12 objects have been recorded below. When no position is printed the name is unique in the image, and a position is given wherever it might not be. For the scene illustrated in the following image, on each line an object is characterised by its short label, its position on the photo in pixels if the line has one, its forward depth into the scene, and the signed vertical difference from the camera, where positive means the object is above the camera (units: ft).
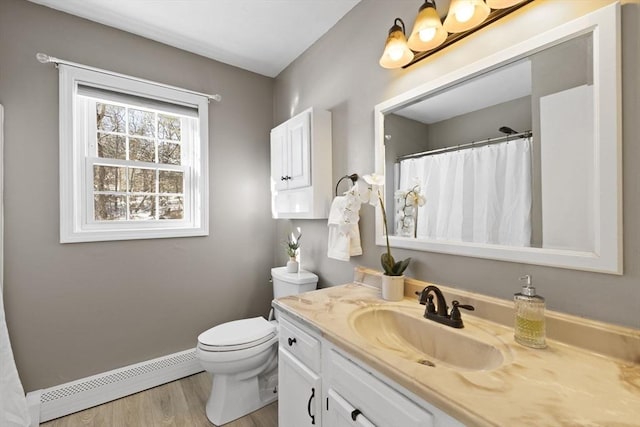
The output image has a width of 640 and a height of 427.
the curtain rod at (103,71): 5.44 +3.10
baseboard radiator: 5.47 -3.66
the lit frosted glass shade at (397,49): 4.19 +2.48
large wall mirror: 2.65 +0.68
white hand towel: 4.86 -0.29
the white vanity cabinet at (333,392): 2.36 -1.87
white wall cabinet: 5.92 +1.10
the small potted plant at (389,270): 4.18 -0.88
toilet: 5.26 -2.88
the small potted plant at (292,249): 6.69 -0.91
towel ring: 5.43 +0.71
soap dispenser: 2.74 -1.07
